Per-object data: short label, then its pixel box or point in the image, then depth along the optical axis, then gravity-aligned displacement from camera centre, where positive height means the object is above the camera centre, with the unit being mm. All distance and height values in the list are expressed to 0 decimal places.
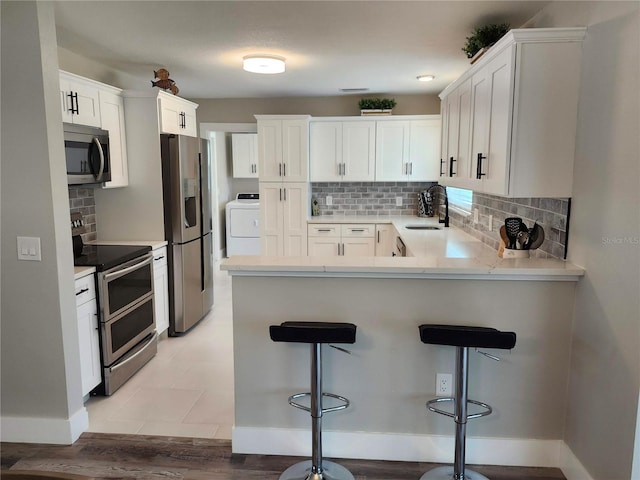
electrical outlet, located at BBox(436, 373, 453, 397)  2260 -1019
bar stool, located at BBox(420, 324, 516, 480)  1877 -786
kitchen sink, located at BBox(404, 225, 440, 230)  4562 -485
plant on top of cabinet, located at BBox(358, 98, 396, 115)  5258 +863
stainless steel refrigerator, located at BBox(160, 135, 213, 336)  3891 -414
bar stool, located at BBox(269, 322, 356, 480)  1951 -942
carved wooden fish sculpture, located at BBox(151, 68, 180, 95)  3918 +880
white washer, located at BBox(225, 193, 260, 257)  7367 -784
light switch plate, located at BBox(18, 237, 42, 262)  2354 -357
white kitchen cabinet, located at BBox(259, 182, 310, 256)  5352 -437
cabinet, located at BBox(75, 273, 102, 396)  2682 -935
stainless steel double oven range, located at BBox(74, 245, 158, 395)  2904 -905
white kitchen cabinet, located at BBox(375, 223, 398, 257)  5184 -681
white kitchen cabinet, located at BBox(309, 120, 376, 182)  5332 +342
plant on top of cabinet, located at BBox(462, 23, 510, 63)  2662 +859
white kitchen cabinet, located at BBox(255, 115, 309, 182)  5250 +370
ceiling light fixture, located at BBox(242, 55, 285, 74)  3538 +929
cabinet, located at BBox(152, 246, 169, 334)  3711 -927
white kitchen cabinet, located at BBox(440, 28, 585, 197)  2076 +331
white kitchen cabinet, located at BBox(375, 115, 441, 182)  5254 +361
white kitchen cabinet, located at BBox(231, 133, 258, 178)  7395 +419
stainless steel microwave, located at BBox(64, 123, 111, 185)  2938 +174
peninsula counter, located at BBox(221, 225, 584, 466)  2176 -886
